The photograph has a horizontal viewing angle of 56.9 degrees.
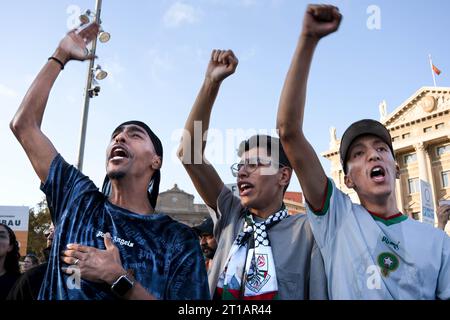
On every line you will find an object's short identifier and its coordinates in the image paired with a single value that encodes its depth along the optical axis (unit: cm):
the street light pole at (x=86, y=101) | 830
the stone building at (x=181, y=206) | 4875
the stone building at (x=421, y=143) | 3966
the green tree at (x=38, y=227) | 2311
